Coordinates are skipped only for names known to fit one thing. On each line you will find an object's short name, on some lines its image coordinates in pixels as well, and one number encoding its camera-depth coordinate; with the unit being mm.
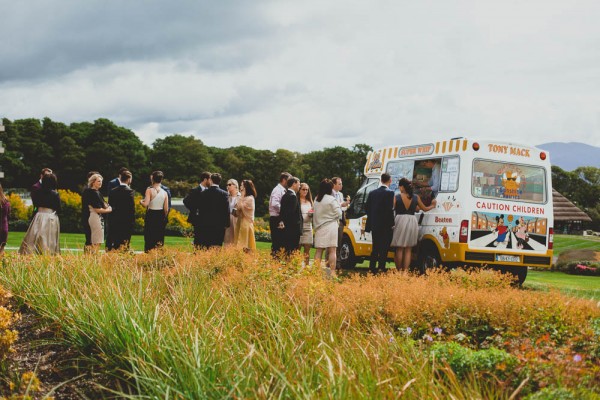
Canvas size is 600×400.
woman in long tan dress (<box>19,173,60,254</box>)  12875
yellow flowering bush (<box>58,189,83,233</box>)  31031
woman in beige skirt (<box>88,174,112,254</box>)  13453
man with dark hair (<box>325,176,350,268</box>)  15586
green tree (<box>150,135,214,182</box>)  93625
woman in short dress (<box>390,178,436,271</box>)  14508
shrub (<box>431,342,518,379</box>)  5051
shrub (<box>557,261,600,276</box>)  23500
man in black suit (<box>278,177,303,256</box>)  13891
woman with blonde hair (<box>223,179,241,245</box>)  15180
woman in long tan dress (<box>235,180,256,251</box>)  14539
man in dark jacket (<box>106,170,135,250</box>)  13906
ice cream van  13969
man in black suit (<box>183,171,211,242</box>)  14406
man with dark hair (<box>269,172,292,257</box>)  14172
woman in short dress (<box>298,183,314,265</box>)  14695
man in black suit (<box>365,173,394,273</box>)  14159
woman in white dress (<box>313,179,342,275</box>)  14156
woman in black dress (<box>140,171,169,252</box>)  14250
